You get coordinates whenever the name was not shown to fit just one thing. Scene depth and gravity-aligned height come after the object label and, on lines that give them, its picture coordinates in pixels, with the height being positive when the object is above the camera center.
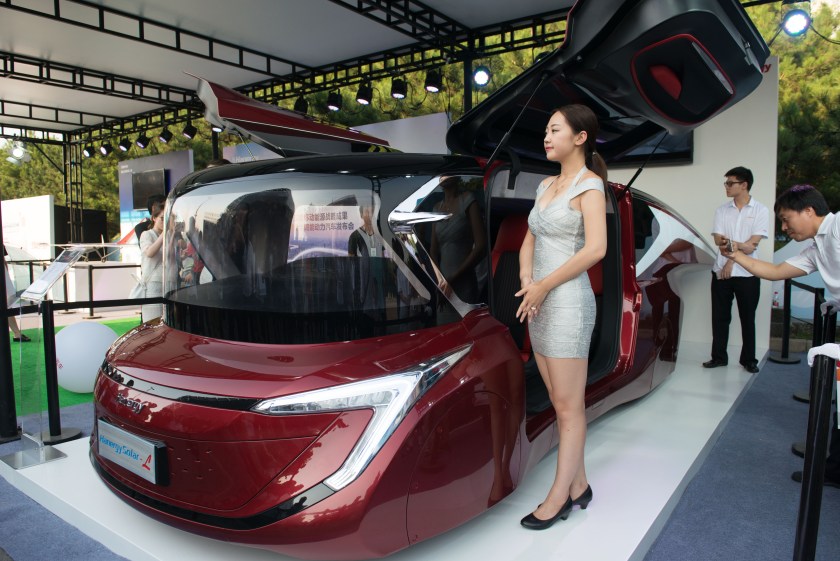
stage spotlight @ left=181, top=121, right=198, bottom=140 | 13.18 +2.71
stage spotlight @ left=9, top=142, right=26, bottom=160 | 16.34 +2.77
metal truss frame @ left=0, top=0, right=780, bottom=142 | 7.78 +3.26
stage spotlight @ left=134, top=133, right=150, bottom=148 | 14.67 +2.76
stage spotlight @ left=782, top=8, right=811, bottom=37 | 5.57 +2.24
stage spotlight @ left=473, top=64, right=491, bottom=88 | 8.59 +2.61
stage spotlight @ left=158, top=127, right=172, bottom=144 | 13.65 +2.70
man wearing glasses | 4.57 -0.24
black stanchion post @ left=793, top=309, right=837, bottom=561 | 1.54 -0.57
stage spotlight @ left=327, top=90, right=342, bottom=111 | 10.73 +2.79
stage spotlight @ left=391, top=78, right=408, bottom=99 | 9.78 +2.78
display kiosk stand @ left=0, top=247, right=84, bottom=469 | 2.84 -0.88
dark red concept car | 1.54 -0.30
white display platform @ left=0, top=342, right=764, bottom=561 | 1.91 -1.01
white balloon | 4.16 -0.79
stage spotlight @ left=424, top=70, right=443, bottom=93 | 9.22 +2.74
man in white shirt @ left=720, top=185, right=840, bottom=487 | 2.49 +0.04
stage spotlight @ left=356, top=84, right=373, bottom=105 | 10.16 +2.76
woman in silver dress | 1.92 -0.10
